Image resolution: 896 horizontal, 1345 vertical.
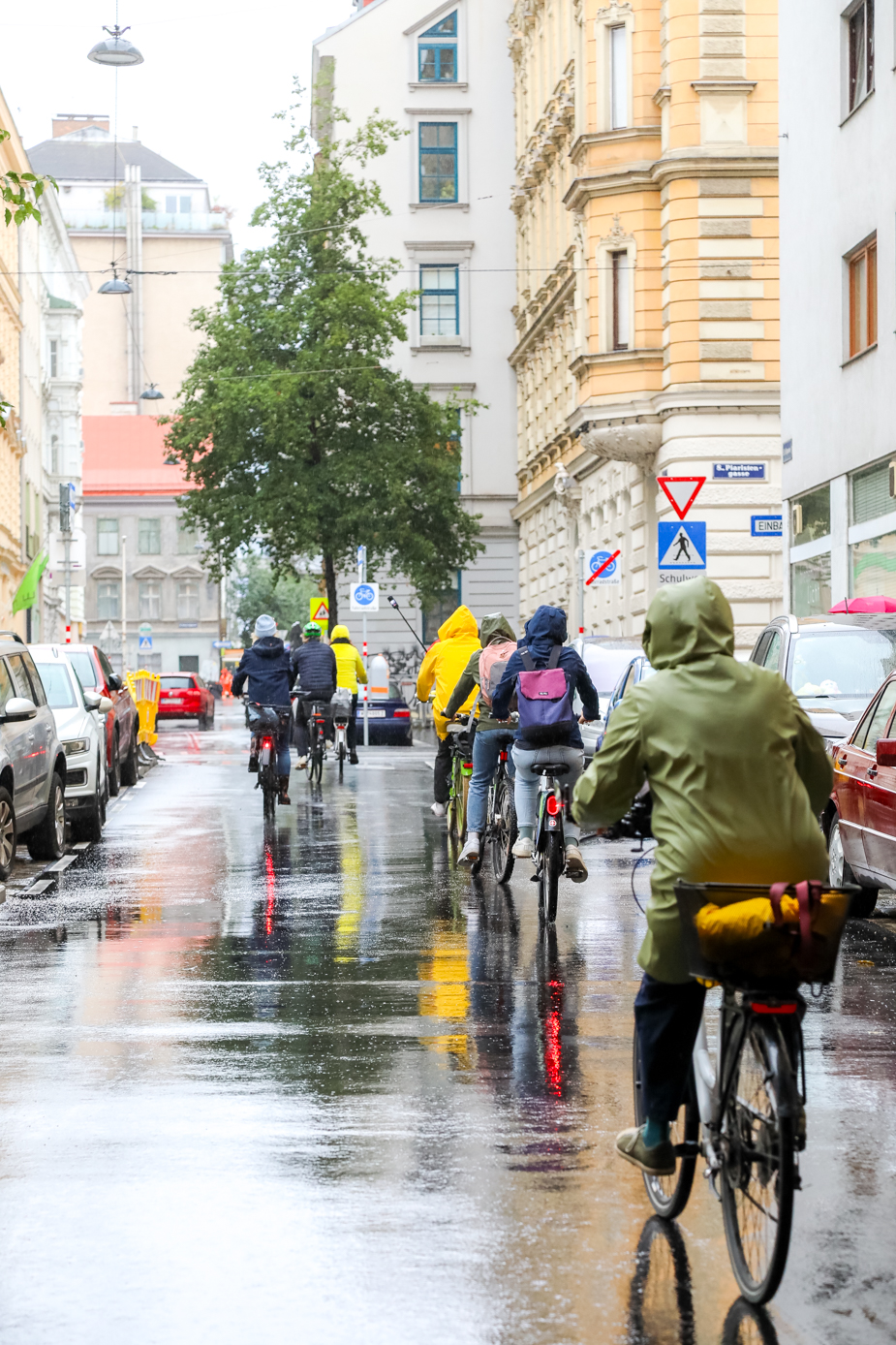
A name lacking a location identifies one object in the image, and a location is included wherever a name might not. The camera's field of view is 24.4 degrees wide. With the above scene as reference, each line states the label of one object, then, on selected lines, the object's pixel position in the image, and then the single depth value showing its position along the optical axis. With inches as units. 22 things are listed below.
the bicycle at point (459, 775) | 627.8
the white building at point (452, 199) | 2394.2
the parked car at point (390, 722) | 1585.9
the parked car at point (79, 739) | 718.5
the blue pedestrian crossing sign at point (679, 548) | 837.2
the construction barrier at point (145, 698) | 1421.0
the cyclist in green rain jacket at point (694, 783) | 192.7
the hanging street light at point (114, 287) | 2357.3
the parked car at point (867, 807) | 445.7
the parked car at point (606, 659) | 997.8
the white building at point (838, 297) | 939.3
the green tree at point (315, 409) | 1968.5
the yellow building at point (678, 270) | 1284.4
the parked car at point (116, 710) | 958.4
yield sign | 858.1
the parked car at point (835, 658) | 609.0
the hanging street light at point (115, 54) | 1715.1
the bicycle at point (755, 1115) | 179.6
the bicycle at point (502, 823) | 543.5
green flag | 1589.6
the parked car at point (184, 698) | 2269.9
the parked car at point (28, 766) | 577.3
